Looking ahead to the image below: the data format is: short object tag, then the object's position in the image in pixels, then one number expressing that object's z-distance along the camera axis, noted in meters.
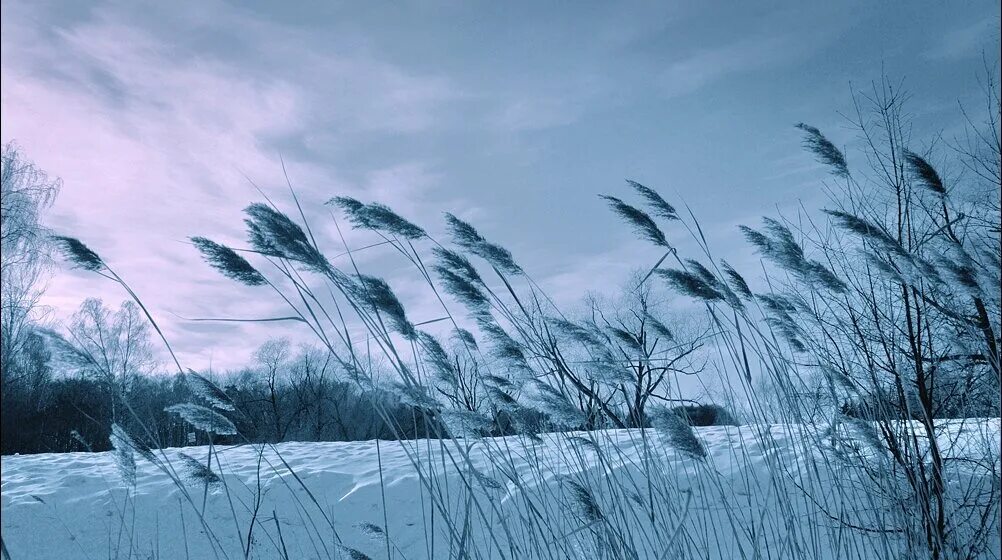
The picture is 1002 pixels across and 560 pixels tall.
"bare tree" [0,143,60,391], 16.81
